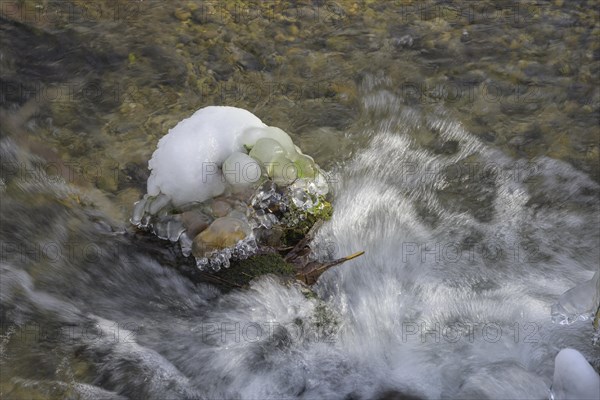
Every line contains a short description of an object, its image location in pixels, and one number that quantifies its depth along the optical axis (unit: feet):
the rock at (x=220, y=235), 23.13
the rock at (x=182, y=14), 38.75
